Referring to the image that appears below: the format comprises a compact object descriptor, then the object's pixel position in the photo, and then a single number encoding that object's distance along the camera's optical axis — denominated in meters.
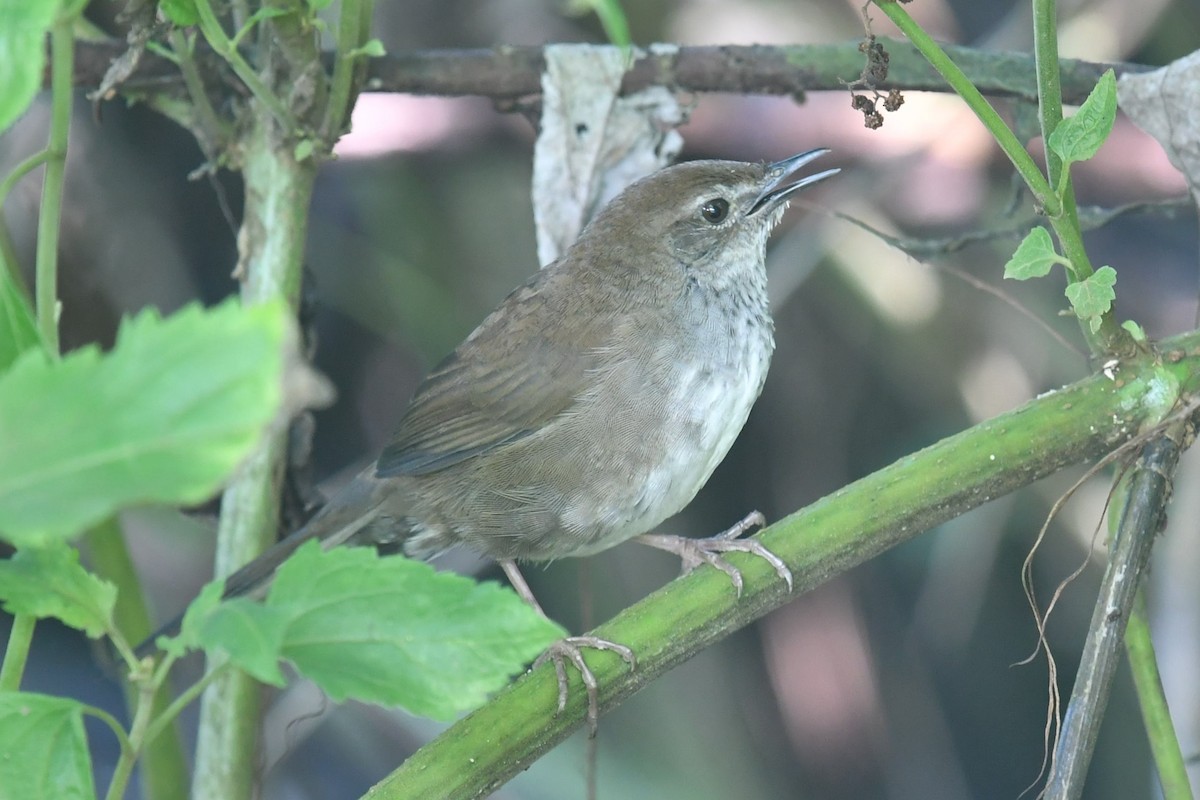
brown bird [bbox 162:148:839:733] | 6.14
